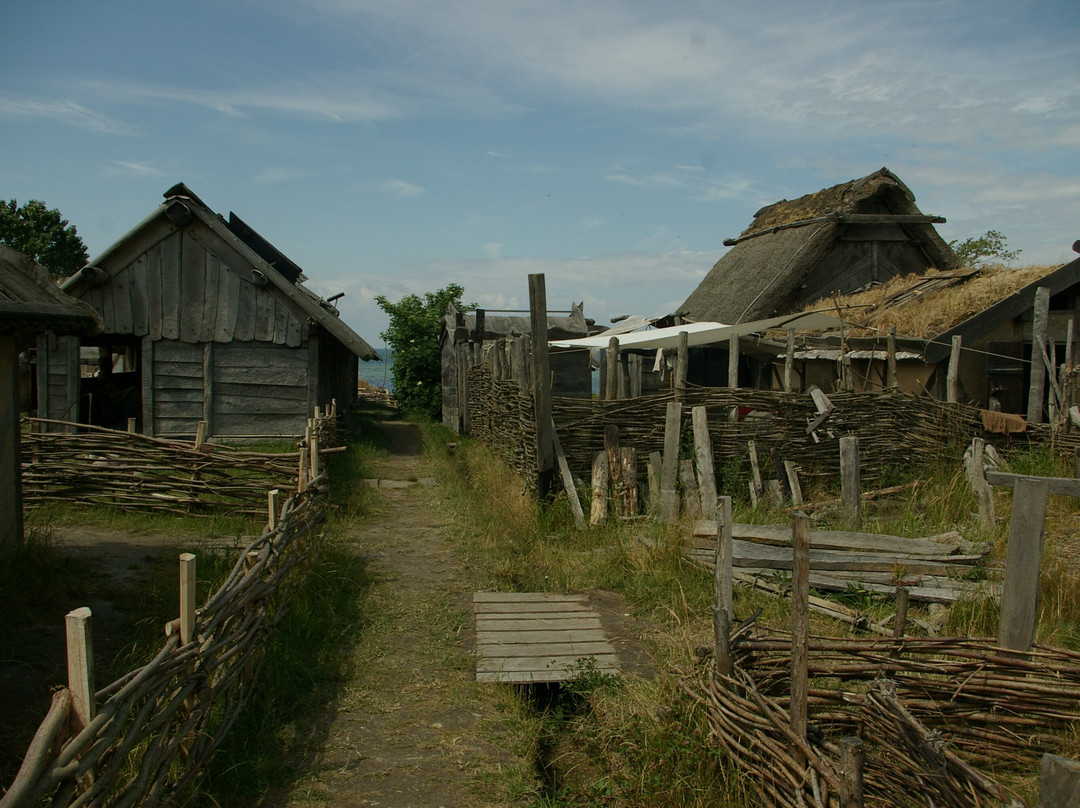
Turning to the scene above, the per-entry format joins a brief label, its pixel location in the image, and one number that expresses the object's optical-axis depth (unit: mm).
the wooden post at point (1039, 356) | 9508
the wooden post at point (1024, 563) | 3336
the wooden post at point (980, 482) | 7073
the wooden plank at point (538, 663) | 4887
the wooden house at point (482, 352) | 16859
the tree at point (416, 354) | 23109
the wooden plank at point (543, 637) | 5320
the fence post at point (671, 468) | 7629
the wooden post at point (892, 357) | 9414
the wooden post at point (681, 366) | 8328
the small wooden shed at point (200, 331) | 12312
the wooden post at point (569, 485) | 7637
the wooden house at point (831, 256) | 14391
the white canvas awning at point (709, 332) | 10315
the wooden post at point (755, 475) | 8328
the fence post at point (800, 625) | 3068
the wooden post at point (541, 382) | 8016
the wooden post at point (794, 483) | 8336
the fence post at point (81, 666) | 2393
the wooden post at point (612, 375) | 8539
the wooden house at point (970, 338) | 10180
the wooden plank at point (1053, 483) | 3343
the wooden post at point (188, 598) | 3292
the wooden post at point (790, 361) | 9125
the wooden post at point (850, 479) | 7520
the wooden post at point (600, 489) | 7652
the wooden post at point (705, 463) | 7641
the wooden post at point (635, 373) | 10346
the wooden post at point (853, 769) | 2617
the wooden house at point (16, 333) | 5402
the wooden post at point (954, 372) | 9453
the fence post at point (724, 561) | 3926
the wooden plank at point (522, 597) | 6195
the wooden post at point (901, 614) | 3797
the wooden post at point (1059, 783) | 1856
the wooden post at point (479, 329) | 18125
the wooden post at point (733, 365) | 8953
